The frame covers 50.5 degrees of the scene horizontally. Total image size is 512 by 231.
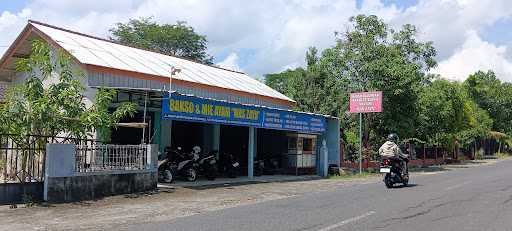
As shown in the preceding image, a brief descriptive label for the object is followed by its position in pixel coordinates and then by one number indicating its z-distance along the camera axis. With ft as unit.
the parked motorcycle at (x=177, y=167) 55.77
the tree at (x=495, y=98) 197.57
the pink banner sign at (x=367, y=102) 82.12
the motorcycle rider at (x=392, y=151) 52.08
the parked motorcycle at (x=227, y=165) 67.05
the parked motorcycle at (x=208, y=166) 60.75
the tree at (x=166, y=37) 156.97
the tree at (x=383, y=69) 91.30
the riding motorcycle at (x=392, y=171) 51.52
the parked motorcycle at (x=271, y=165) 76.55
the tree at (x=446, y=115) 105.29
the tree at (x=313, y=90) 109.09
